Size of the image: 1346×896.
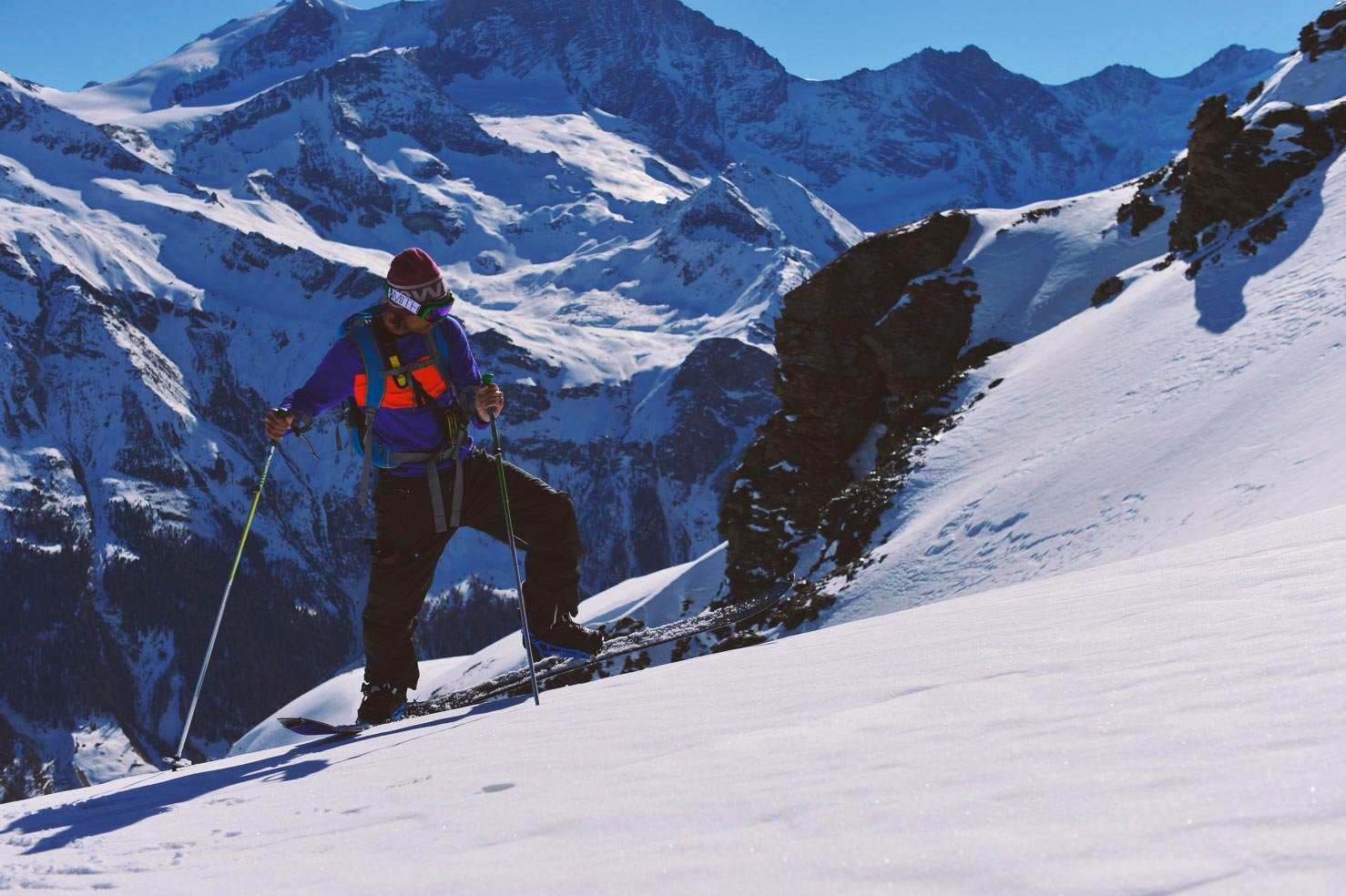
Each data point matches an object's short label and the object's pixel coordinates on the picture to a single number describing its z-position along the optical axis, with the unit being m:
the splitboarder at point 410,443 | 6.79
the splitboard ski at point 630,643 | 8.30
